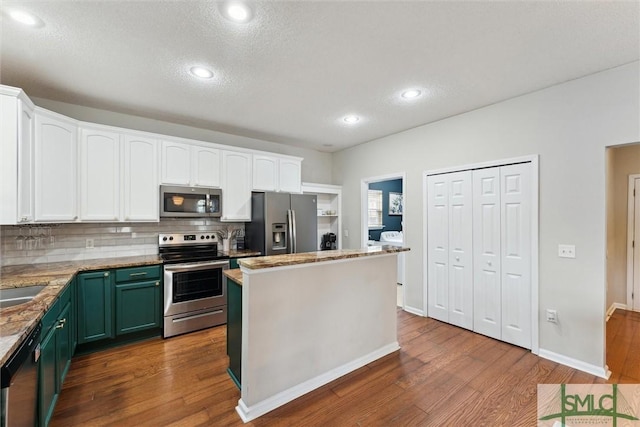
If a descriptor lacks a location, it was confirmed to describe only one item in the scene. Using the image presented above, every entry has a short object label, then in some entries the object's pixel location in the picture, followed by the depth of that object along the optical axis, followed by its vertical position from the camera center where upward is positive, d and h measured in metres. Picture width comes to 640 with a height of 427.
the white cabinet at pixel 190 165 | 3.53 +0.65
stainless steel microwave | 3.50 +0.15
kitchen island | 2.01 -0.92
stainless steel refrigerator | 3.95 -0.17
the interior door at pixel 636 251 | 3.88 -0.55
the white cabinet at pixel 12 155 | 2.18 +0.47
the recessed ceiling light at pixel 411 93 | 2.90 +1.28
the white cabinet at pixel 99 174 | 3.03 +0.44
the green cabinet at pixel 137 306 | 2.97 -1.04
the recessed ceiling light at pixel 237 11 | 1.69 +1.28
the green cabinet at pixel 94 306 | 2.76 -0.96
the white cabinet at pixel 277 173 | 4.28 +0.64
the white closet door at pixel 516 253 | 2.95 -0.45
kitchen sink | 2.06 -0.64
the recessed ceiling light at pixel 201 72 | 2.45 +1.28
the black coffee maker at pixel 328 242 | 5.31 -0.57
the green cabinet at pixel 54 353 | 1.65 -1.00
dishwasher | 1.12 -0.80
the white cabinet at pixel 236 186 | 3.97 +0.40
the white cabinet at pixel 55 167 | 2.59 +0.46
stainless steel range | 3.22 -0.90
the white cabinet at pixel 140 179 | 3.28 +0.41
